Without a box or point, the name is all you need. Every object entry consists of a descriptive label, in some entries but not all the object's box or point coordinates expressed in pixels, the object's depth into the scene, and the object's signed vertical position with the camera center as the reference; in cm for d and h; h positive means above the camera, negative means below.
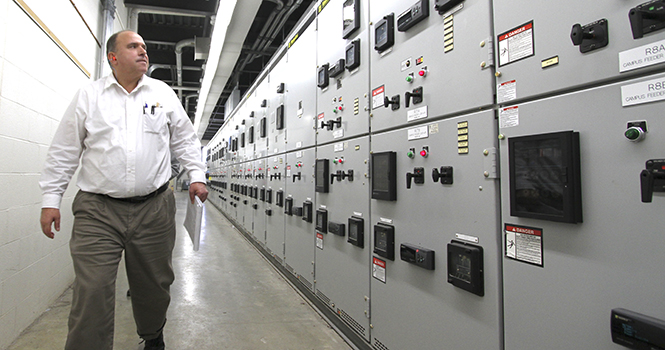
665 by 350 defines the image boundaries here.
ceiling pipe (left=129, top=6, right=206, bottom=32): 467 +246
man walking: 142 -4
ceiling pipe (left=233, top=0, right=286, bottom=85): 488 +265
